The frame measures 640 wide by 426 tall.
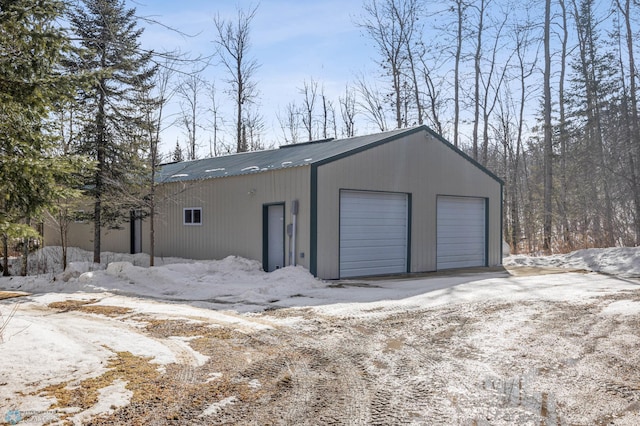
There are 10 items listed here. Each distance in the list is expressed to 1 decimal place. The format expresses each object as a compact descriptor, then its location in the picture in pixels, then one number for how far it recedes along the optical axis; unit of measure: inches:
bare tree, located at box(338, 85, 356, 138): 1256.5
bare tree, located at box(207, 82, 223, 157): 1261.1
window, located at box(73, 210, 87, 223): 577.4
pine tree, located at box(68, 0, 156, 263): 531.2
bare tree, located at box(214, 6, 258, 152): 1005.2
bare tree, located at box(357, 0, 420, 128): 1002.7
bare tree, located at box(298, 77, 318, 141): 1299.2
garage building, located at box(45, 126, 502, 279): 459.5
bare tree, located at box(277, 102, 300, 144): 1359.5
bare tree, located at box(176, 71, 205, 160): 1144.2
